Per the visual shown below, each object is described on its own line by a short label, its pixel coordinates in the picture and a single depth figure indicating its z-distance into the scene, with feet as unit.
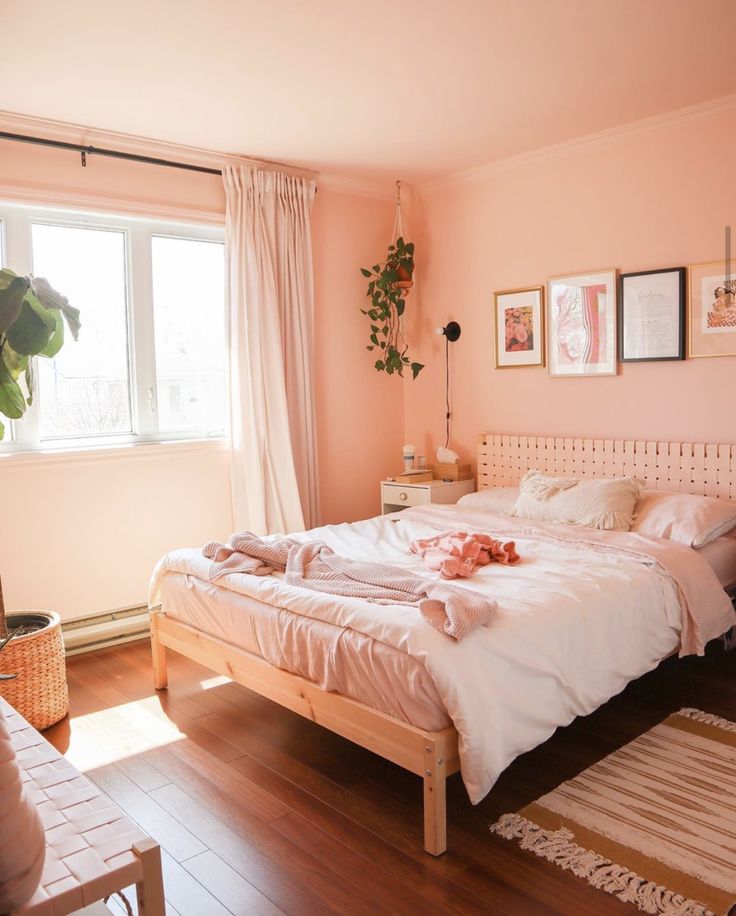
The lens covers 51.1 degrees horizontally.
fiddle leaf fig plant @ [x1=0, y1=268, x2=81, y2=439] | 7.52
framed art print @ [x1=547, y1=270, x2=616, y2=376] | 13.83
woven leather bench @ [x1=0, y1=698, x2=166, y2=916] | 4.53
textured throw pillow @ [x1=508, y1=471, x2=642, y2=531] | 11.78
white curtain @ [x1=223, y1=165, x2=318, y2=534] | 14.64
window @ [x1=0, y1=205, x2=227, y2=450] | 13.15
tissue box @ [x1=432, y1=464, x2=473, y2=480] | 16.20
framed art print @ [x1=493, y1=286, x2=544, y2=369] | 14.98
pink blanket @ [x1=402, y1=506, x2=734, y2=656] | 10.04
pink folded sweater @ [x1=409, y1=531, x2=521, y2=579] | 9.65
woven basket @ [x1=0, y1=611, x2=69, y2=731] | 9.93
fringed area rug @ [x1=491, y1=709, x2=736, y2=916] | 6.63
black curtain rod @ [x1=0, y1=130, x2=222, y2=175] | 12.20
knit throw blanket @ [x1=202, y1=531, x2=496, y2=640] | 7.55
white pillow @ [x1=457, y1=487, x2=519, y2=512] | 13.80
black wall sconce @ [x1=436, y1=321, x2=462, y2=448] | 16.42
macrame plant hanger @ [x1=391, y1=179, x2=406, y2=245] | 16.98
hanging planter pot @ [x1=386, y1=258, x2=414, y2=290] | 16.43
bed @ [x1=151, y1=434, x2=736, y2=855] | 7.11
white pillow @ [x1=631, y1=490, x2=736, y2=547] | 11.03
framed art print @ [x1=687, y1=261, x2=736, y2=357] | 12.26
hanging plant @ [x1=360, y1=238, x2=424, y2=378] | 16.43
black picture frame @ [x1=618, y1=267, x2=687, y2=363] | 12.76
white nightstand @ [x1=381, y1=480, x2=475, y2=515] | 15.56
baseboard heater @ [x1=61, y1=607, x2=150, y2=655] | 13.26
